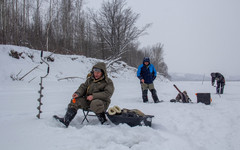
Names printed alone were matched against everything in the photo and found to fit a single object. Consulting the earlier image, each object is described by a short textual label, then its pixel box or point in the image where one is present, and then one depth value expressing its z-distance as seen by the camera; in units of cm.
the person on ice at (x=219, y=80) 1036
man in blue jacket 646
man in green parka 311
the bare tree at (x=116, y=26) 1858
